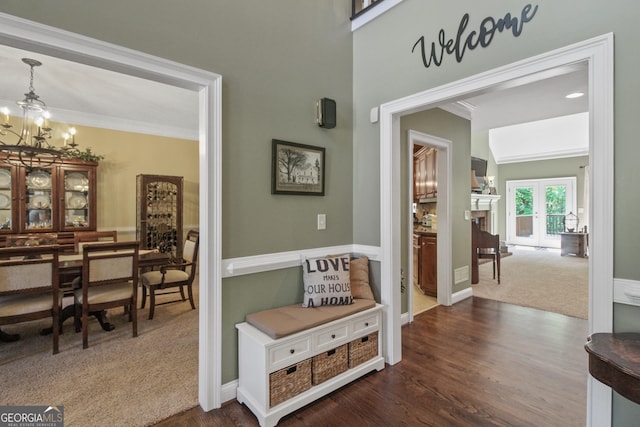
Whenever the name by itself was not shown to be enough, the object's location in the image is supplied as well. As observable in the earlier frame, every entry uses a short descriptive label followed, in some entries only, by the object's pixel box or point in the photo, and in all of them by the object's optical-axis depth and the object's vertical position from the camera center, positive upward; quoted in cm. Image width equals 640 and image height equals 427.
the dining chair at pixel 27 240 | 355 -35
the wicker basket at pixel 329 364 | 208 -111
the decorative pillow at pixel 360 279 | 258 -60
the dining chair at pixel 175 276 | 357 -80
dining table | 291 -60
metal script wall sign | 184 +120
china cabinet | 407 +20
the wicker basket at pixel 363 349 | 229 -110
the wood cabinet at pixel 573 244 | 774 -89
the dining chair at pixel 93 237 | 407 -36
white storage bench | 186 -102
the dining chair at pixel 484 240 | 523 -52
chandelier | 338 +105
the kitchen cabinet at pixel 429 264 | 432 -79
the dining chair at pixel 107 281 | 278 -68
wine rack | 502 -1
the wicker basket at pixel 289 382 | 186 -111
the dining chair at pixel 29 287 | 246 -64
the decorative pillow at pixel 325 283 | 235 -57
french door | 877 +5
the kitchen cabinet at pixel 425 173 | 477 +64
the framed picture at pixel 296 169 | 235 +36
